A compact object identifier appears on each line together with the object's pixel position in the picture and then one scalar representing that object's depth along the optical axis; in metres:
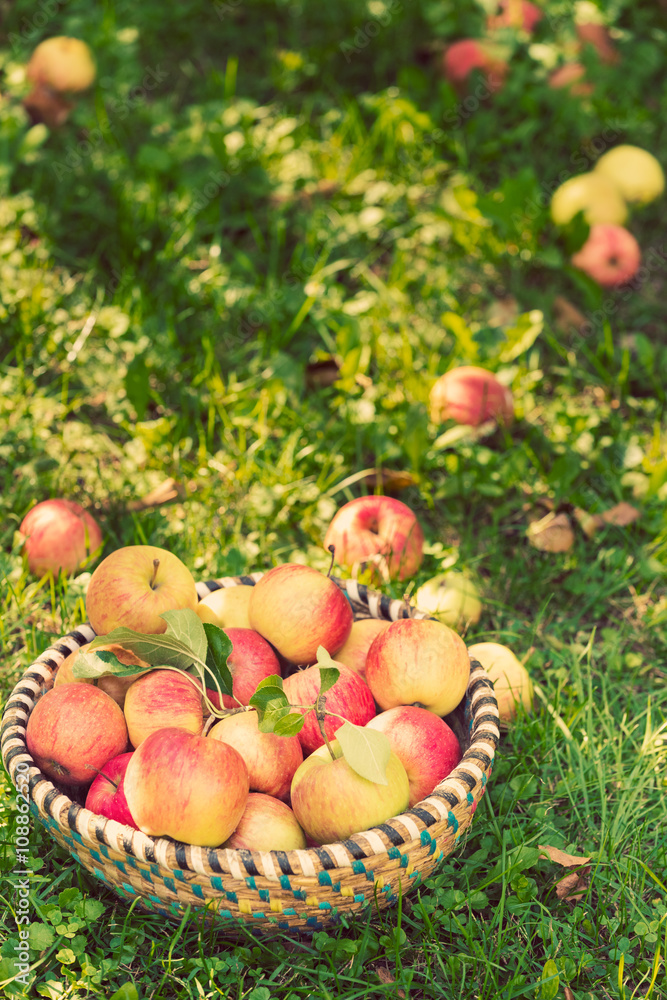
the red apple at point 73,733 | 1.34
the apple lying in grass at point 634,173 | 2.10
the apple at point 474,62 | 2.26
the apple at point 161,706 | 1.36
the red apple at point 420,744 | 1.35
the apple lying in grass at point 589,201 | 2.02
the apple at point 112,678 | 1.39
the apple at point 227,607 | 1.45
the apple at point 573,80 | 2.30
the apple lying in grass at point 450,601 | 1.58
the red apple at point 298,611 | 1.41
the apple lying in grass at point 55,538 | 1.59
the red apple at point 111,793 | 1.32
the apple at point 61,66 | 2.15
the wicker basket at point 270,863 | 1.28
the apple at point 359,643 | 1.45
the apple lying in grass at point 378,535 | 1.60
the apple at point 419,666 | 1.38
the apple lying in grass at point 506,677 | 1.50
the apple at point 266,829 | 1.32
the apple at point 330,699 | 1.37
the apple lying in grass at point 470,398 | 1.76
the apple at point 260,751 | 1.35
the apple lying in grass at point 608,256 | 1.96
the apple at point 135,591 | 1.39
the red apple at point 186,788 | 1.28
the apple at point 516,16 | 2.42
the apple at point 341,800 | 1.31
